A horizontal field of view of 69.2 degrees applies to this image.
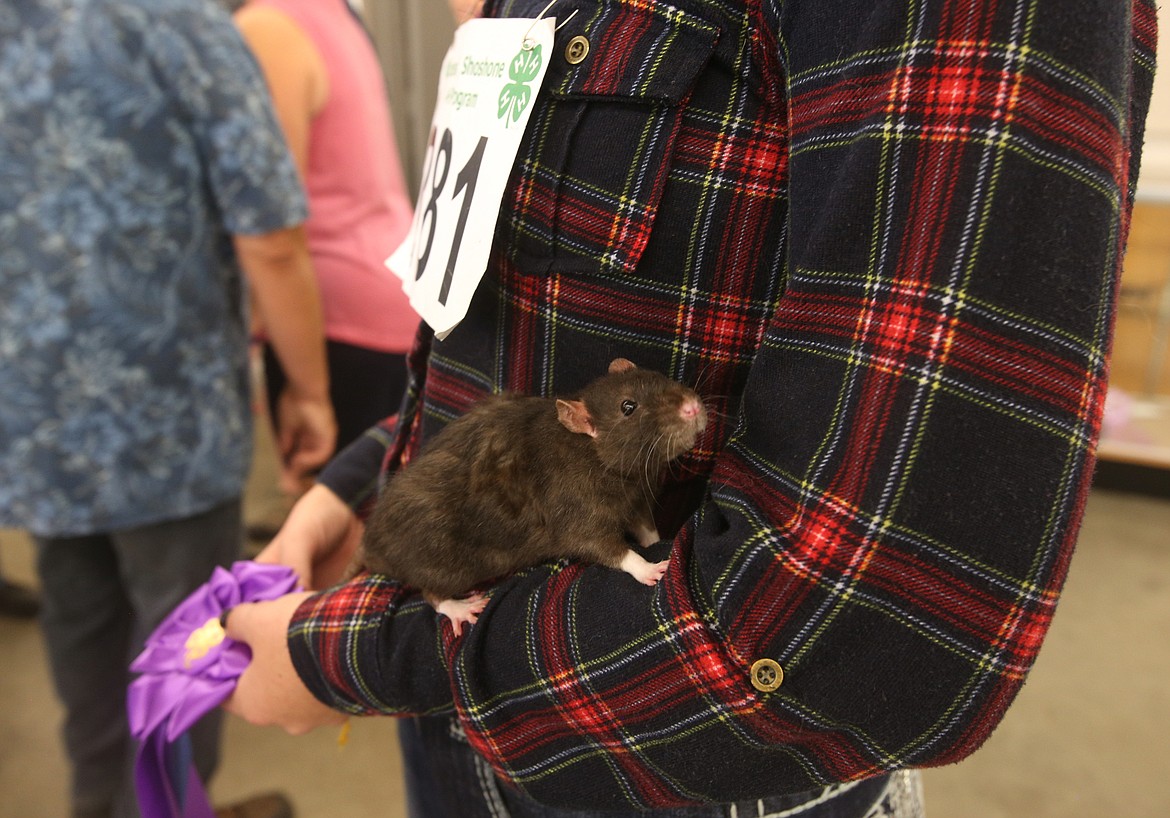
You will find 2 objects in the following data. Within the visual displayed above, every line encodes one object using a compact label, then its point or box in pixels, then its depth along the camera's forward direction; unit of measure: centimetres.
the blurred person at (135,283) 148
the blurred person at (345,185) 189
